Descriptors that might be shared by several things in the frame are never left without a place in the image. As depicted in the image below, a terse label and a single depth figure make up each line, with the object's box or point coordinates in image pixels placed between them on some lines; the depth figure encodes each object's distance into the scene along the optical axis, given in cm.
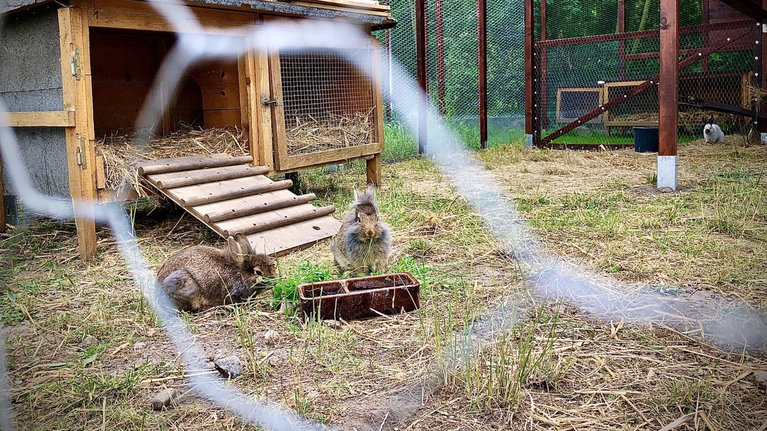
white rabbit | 889
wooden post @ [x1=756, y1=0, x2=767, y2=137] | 876
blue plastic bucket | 853
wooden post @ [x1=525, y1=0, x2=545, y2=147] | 941
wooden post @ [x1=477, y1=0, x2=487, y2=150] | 901
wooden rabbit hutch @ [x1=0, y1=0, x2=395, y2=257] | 414
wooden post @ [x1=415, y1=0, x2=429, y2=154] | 863
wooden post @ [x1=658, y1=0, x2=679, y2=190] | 564
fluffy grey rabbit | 334
